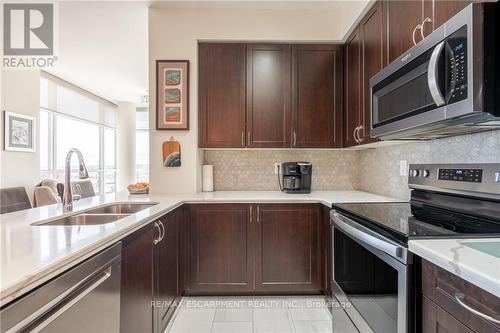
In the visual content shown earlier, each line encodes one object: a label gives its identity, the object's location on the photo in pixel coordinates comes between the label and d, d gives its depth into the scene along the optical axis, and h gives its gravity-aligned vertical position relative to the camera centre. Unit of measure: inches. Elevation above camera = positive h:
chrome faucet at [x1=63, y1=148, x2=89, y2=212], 65.2 -2.7
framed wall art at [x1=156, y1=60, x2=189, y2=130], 104.1 +27.0
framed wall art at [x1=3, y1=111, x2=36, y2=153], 145.2 +18.5
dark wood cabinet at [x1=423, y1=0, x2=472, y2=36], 46.4 +28.3
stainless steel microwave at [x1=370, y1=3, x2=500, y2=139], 36.7 +13.6
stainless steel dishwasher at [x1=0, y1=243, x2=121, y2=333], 26.2 -15.8
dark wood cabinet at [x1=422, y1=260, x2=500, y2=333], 26.6 -15.4
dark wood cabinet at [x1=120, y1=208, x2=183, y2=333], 48.6 -23.9
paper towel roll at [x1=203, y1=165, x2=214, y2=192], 111.3 -5.1
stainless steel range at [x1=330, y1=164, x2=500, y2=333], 39.6 -10.3
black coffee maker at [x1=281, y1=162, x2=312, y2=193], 103.7 -4.7
